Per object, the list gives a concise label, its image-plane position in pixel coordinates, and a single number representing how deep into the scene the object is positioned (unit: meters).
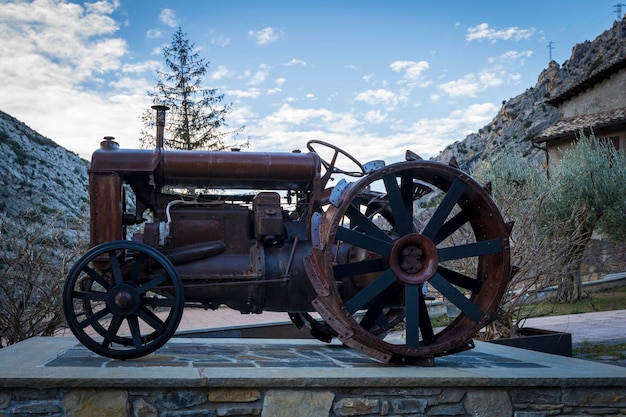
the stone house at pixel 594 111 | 21.86
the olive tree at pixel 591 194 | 15.74
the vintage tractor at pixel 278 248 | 5.01
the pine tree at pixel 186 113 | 22.47
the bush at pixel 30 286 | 6.98
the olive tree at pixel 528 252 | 8.39
